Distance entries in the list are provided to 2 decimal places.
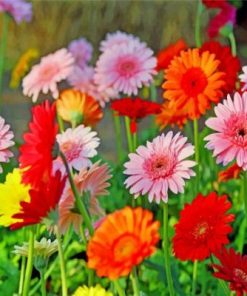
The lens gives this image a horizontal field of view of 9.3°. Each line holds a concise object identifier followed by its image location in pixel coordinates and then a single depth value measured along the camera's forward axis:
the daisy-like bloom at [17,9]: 2.77
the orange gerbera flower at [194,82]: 2.06
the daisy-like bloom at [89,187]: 1.75
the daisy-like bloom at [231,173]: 2.08
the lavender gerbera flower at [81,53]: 3.23
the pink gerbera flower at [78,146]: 1.82
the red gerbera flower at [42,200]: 1.62
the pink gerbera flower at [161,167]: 1.75
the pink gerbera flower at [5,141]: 1.75
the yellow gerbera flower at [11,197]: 1.85
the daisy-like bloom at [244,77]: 1.88
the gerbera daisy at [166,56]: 2.73
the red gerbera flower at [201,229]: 1.78
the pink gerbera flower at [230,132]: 1.77
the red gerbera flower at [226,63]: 2.18
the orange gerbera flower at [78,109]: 2.64
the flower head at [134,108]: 2.43
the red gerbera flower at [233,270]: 1.72
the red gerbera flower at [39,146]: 1.62
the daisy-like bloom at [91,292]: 1.76
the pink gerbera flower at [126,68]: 2.55
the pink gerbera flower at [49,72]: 2.73
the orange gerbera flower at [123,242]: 1.47
